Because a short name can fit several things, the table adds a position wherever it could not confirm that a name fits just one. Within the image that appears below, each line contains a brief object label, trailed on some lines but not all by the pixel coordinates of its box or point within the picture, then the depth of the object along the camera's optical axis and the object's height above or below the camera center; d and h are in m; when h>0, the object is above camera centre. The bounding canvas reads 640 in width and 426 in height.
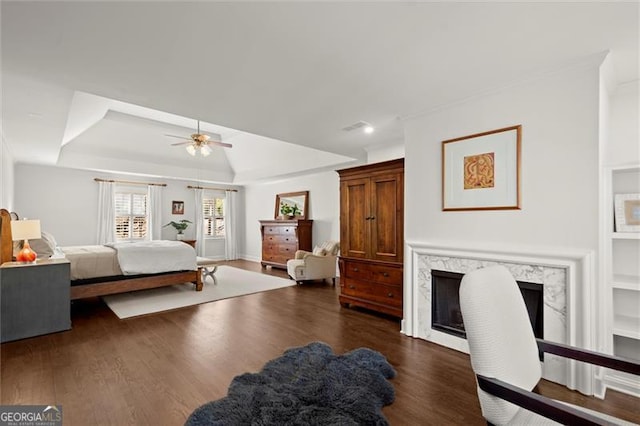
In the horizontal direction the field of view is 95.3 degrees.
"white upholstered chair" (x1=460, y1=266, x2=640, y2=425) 1.09 -0.61
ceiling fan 5.13 +1.30
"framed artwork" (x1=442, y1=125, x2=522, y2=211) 2.62 +0.44
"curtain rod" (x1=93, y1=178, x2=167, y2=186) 7.62 +0.92
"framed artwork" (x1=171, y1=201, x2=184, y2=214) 8.88 +0.26
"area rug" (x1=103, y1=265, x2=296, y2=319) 4.40 -1.40
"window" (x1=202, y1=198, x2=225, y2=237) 9.54 -0.02
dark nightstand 3.21 -0.97
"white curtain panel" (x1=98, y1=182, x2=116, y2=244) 7.57 +0.06
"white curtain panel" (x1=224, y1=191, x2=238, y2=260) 9.80 -0.39
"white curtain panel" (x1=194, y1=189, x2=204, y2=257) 9.20 -0.27
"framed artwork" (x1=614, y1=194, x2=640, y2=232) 2.27 +0.04
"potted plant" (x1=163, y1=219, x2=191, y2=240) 8.64 -0.32
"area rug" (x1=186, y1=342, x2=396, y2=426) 1.84 -1.28
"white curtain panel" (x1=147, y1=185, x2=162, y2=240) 8.33 +0.12
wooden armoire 3.80 -0.28
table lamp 3.47 -0.23
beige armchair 6.08 -1.03
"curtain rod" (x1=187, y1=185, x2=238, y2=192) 9.22 +0.90
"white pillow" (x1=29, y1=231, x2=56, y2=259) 4.32 -0.49
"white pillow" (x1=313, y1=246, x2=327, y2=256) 6.51 -0.81
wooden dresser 7.36 -0.62
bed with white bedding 4.32 -0.83
